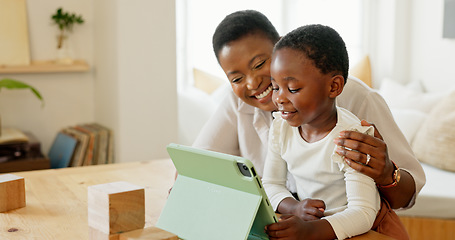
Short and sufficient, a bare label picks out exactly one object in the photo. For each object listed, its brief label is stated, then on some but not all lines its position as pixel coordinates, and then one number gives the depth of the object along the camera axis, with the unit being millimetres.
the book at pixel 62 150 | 3305
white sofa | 2666
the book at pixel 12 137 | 3105
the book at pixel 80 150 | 3305
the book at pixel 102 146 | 3391
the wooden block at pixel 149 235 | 996
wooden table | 1189
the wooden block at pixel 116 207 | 1028
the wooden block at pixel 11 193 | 1331
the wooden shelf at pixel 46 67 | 3314
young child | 1099
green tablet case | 965
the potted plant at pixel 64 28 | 3441
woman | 1104
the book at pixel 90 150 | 3341
